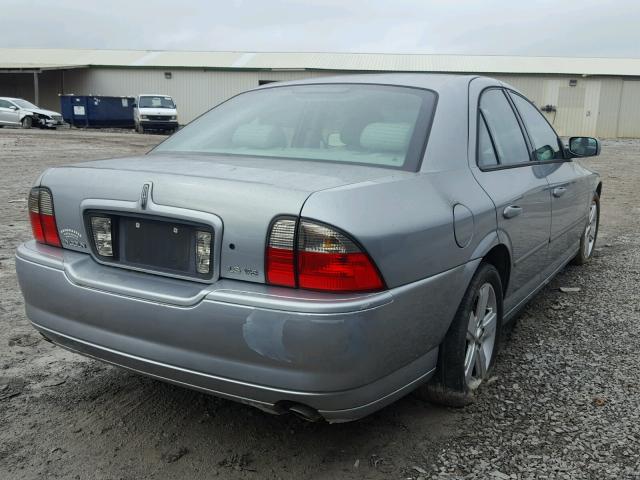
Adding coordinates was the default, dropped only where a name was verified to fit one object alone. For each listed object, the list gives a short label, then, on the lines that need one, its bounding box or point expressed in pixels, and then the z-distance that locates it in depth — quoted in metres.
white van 29.09
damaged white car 29.53
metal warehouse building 35.72
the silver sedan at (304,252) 2.10
